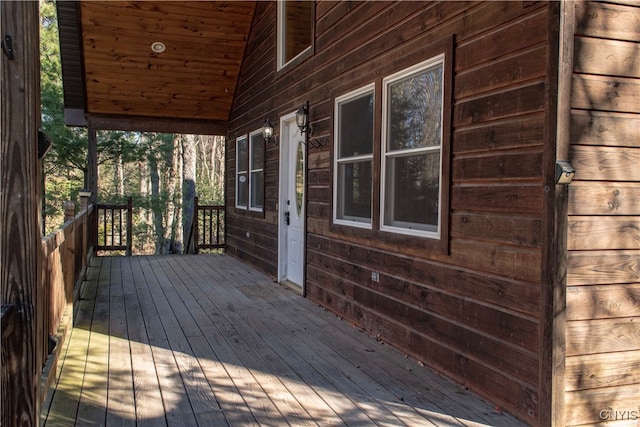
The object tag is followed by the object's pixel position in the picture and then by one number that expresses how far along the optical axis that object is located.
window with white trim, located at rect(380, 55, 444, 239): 3.25
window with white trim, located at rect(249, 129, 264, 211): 7.37
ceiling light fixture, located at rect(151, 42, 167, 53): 7.61
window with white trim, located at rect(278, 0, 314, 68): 5.79
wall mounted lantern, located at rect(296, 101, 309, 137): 5.35
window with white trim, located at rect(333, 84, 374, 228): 4.15
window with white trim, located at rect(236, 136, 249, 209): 8.20
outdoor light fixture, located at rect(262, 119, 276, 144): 6.63
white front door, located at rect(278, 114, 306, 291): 5.84
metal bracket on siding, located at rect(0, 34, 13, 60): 1.49
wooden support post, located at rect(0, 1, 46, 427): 1.52
